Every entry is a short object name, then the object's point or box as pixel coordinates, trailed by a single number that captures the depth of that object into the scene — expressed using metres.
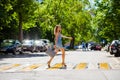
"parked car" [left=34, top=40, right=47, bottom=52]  54.22
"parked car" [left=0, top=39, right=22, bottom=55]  40.38
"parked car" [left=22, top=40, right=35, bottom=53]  50.41
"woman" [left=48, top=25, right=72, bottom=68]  19.01
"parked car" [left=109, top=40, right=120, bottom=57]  33.39
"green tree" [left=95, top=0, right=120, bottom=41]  39.22
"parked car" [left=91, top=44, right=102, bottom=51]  87.04
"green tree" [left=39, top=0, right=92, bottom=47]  84.62
